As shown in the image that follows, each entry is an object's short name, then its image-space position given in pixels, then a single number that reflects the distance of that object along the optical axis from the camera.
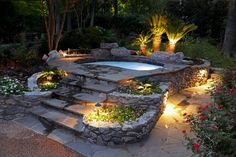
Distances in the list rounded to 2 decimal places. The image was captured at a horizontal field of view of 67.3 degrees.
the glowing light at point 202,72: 5.45
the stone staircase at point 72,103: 3.36
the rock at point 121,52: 6.32
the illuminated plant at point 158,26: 6.07
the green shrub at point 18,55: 5.05
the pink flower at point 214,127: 2.01
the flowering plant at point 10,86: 3.79
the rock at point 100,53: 6.35
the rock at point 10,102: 3.74
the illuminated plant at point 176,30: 5.79
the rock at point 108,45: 6.52
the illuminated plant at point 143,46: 6.32
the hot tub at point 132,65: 5.71
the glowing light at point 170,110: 3.94
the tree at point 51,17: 5.51
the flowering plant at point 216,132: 1.90
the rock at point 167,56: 5.62
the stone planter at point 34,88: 3.83
